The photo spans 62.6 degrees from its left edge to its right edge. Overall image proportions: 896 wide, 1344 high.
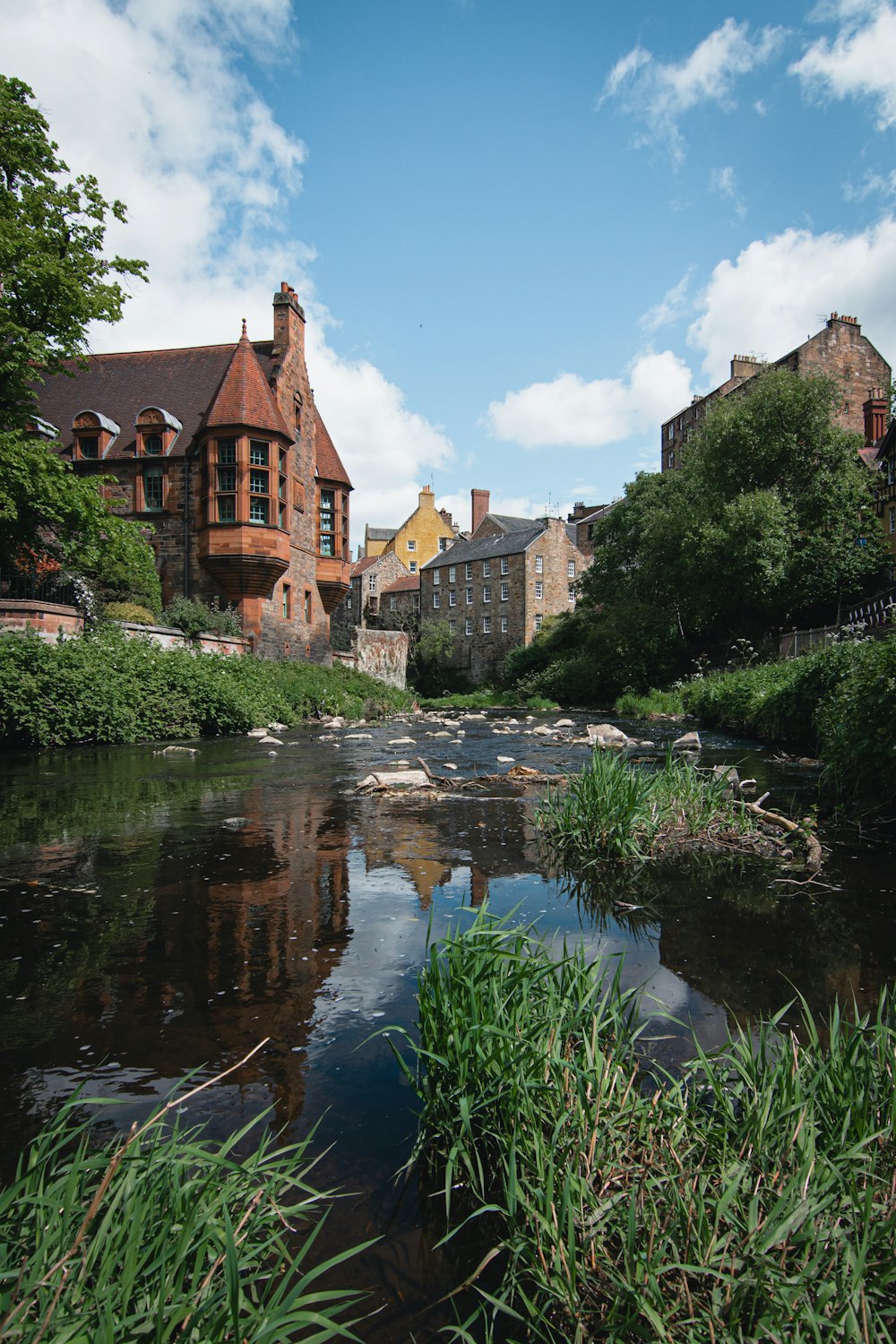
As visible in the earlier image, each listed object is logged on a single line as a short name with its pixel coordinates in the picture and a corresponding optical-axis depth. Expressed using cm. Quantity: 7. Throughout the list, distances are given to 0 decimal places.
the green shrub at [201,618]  2256
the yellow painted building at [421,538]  7294
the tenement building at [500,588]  5656
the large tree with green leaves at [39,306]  1577
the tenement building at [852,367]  4059
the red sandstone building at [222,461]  2605
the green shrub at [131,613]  1981
